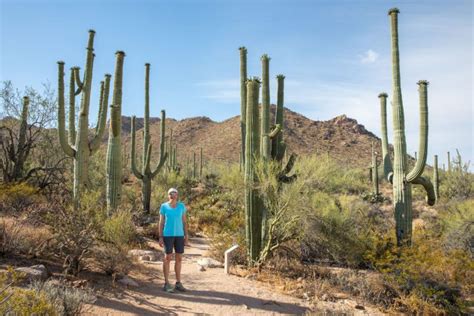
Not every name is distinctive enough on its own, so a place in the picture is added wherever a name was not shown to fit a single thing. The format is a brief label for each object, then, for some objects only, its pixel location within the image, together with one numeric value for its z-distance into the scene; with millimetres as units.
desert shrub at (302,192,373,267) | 9312
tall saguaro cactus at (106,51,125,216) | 10906
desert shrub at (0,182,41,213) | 9773
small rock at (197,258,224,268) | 8766
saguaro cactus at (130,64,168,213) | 15633
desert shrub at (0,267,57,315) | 4023
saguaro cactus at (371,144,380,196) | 19688
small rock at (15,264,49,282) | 5723
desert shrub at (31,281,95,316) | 4676
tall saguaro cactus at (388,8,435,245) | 9180
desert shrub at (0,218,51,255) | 6773
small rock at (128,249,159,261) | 9203
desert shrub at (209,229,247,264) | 8898
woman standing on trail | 6750
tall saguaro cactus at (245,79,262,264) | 8477
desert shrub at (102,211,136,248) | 8617
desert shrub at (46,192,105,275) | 6527
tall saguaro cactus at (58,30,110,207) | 10836
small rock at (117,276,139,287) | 6672
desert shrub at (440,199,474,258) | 9820
